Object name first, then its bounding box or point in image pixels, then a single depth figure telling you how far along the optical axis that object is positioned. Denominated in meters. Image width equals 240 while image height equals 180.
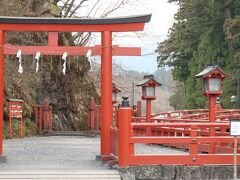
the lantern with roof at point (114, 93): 25.38
